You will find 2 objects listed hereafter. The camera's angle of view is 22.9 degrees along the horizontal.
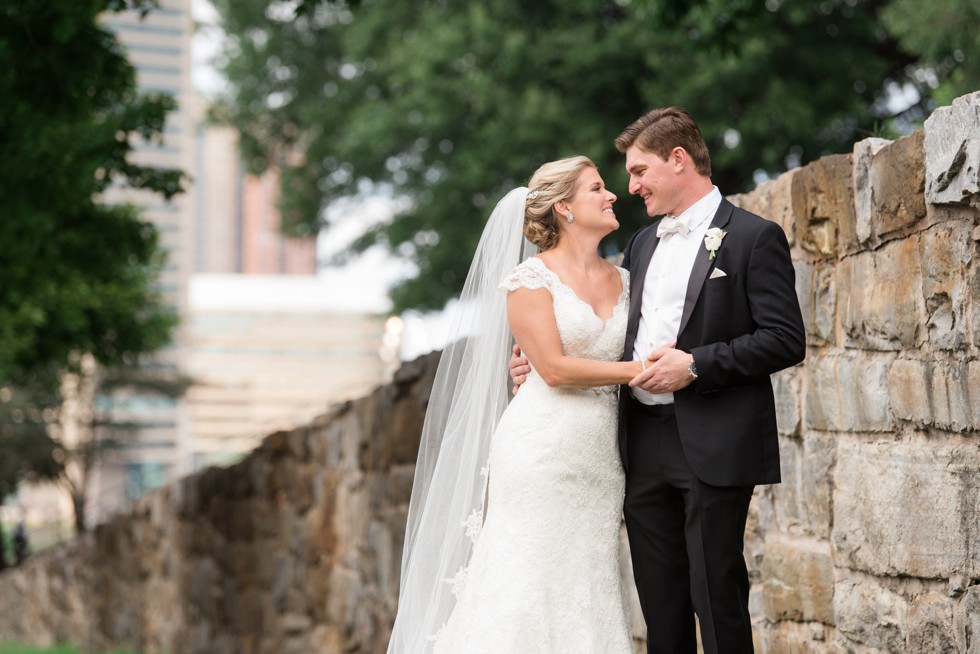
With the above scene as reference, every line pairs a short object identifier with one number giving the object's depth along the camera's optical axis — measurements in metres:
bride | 8.24
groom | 7.20
